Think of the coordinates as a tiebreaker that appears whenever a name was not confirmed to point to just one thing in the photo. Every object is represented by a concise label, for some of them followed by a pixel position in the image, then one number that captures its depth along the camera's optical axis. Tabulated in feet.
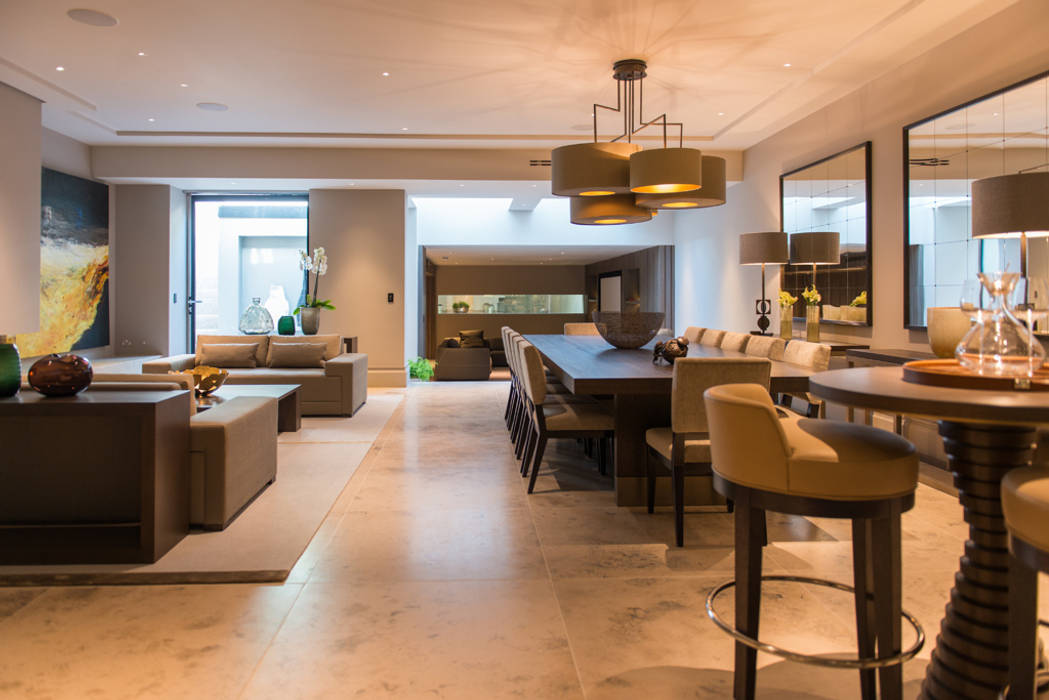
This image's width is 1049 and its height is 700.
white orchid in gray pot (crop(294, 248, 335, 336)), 26.02
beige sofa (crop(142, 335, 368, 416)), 21.30
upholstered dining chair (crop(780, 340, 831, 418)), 12.48
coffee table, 18.74
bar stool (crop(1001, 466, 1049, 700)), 4.16
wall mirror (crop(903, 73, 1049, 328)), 12.83
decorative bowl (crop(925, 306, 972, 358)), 7.33
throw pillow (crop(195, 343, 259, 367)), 22.65
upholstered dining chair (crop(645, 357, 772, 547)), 10.09
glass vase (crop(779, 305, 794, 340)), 21.26
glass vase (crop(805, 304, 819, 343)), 19.65
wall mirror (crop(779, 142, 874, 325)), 18.66
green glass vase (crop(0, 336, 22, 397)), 9.29
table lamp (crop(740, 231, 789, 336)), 21.12
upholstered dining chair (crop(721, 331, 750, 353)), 16.37
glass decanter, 5.51
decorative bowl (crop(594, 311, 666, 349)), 16.21
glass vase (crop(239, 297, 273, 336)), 29.73
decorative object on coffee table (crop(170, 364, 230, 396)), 14.35
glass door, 31.55
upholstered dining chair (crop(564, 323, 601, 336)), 26.23
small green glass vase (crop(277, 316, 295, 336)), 25.82
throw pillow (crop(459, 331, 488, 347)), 36.45
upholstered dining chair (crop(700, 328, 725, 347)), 17.92
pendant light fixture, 13.12
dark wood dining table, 10.77
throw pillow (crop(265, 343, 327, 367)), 22.86
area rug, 8.84
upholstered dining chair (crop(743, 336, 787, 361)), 15.01
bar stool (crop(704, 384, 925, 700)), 5.38
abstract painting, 23.72
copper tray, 5.09
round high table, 5.32
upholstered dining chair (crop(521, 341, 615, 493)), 12.60
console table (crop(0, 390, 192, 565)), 9.32
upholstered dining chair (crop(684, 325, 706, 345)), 19.91
